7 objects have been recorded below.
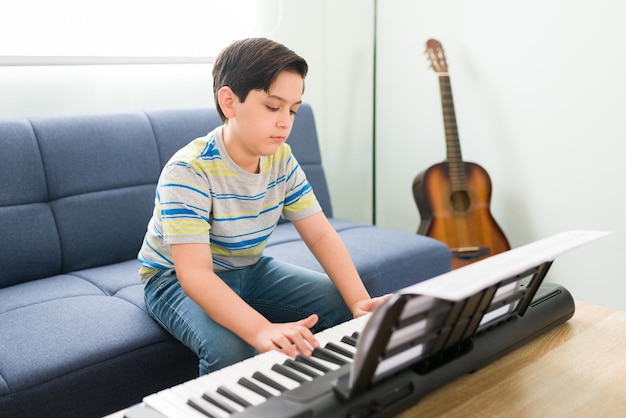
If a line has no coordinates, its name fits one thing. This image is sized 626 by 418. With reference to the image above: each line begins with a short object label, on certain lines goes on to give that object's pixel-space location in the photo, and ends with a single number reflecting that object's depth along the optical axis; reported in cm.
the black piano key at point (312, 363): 112
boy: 150
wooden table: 109
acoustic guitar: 279
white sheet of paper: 87
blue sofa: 156
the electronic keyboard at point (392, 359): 95
